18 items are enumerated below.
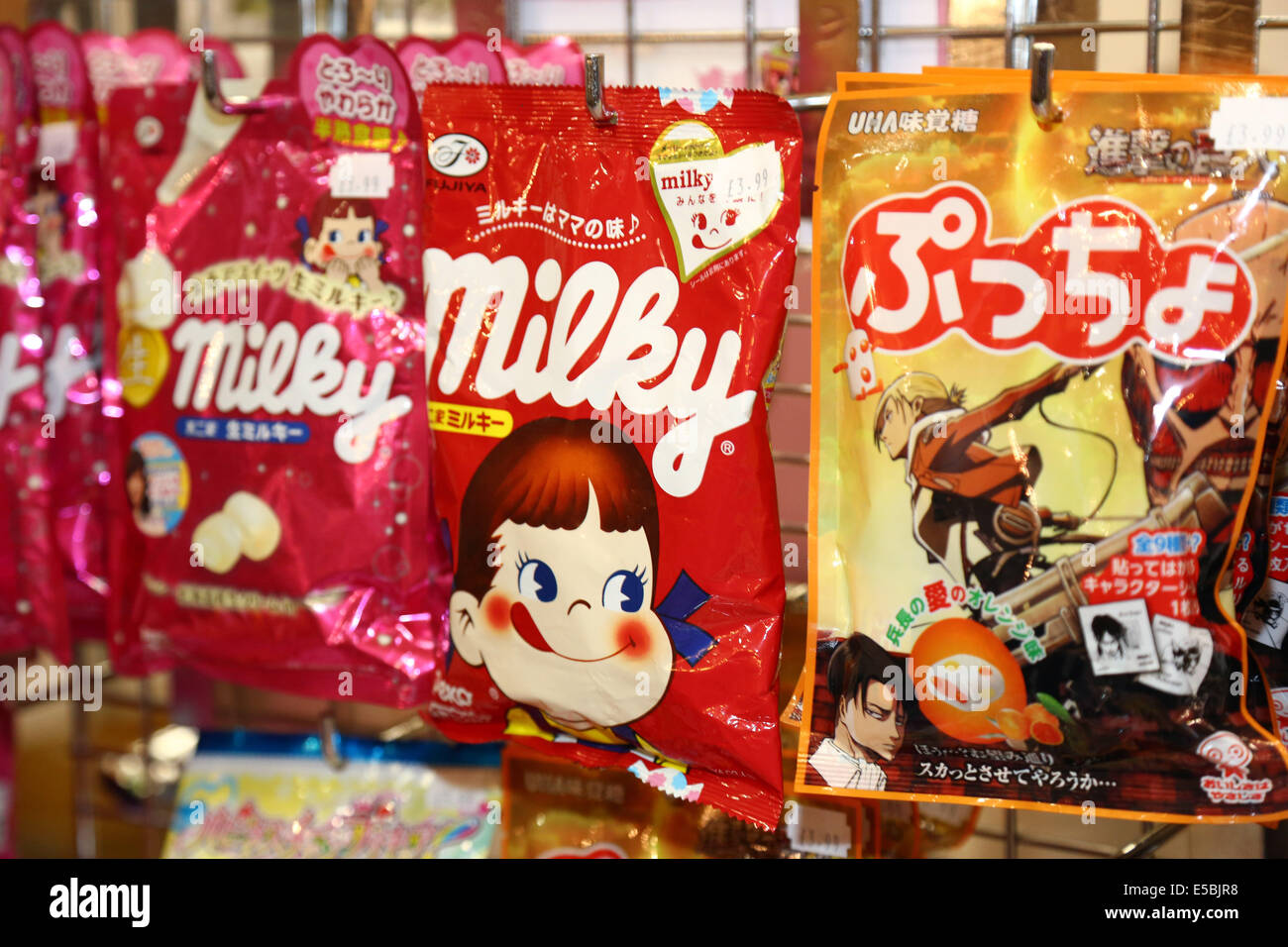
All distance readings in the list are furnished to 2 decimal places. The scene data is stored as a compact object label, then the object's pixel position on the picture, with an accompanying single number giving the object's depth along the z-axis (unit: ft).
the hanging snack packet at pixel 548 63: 1.43
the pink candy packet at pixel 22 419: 1.51
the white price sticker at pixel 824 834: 1.47
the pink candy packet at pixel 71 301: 1.52
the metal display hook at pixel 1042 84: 1.18
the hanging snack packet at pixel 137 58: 1.54
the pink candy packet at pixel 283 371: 1.44
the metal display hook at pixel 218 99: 1.43
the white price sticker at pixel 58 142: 1.52
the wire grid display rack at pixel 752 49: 1.34
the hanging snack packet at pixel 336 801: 1.60
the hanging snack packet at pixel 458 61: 1.42
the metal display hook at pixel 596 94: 1.29
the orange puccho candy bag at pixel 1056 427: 1.19
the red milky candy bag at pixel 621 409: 1.27
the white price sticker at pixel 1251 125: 1.17
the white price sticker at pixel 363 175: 1.43
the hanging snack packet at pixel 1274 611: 1.28
